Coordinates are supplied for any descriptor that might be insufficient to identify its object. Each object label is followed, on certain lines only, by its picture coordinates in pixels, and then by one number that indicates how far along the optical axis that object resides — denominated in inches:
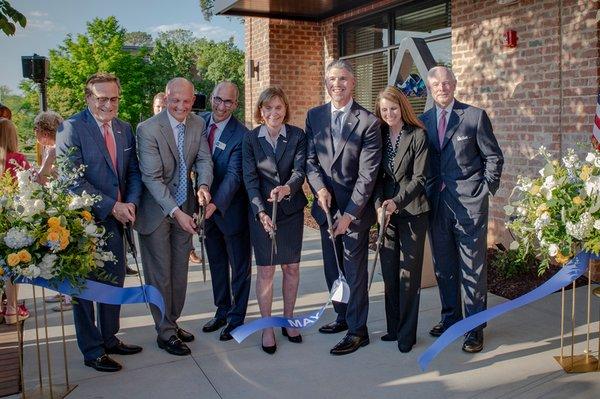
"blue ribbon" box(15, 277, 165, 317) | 142.4
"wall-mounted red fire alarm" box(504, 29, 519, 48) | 260.2
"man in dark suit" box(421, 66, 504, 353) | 171.3
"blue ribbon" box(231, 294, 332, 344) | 157.8
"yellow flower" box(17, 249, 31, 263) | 131.0
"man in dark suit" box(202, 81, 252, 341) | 182.7
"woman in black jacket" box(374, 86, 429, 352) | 168.9
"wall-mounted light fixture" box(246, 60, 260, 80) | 453.1
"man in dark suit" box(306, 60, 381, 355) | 170.1
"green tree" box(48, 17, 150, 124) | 983.6
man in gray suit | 171.2
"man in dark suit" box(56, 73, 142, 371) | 161.5
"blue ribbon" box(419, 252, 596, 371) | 149.9
